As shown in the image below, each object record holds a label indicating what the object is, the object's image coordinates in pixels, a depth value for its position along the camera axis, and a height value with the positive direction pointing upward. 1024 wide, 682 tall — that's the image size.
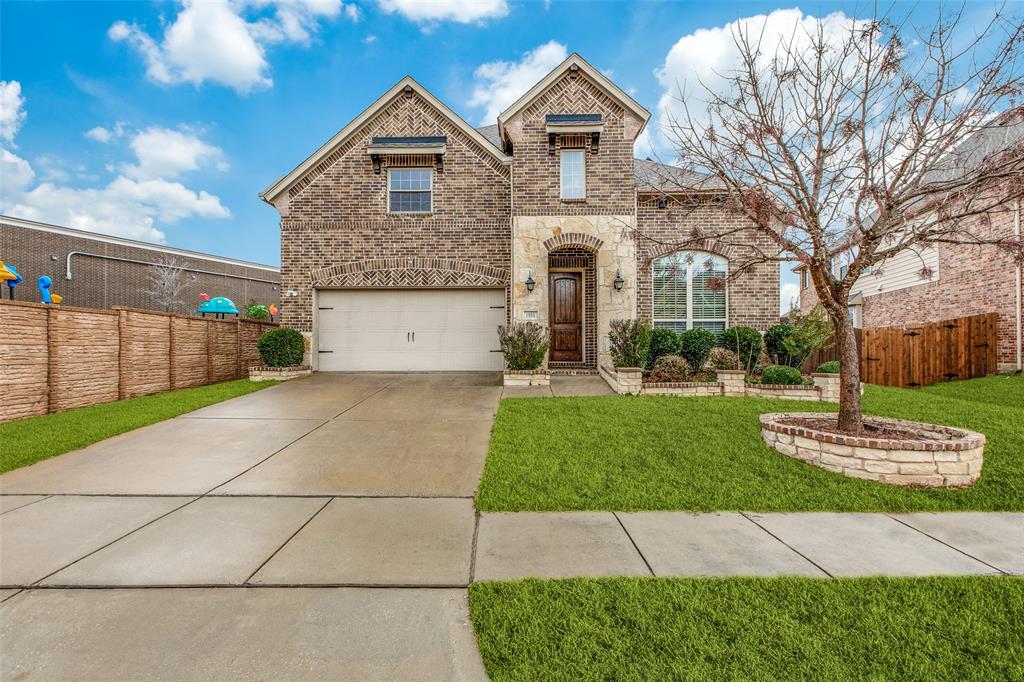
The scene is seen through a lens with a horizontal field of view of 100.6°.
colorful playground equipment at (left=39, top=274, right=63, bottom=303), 10.20 +1.32
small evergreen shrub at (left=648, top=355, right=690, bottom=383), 8.55 -0.64
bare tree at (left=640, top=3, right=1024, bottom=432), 4.31 +2.13
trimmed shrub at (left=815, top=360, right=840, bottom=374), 7.93 -0.55
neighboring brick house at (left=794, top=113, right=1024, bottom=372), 10.55 +1.51
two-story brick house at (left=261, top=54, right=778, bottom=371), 10.90 +2.49
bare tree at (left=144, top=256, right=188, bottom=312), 24.25 +3.15
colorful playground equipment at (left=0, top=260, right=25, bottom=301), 10.04 +1.53
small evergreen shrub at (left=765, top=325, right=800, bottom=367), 9.33 -0.14
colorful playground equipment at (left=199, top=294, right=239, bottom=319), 16.90 +1.33
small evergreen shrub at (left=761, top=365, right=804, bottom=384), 8.09 -0.71
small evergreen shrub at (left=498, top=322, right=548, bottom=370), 9.37 -0.23
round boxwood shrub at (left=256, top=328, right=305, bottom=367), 10.38 -0.22
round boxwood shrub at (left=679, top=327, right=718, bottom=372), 8.86 -0.13
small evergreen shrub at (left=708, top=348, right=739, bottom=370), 8.66 -0.43
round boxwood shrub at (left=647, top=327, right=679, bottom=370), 9.04 -0.11
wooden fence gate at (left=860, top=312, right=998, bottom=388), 10.45 -0.33
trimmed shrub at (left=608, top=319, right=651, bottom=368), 8.41 -0.08
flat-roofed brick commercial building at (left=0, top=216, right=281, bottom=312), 19.58 +3.90
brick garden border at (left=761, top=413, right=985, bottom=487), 4.08 -1.18
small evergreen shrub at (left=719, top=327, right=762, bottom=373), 9.36 -0.11
